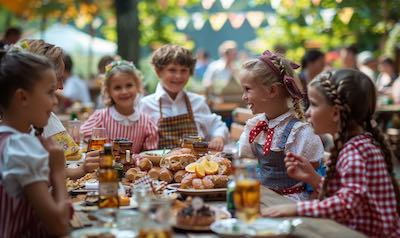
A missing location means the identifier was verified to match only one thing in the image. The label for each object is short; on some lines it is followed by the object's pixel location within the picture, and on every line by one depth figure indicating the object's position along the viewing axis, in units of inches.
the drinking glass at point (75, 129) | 311.8
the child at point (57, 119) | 249.5
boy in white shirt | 337.4
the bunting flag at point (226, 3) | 702.3
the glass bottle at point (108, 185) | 162.9
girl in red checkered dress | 160.6
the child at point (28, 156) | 147.2
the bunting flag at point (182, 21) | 966.5
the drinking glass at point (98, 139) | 241.6
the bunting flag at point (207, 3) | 811.0
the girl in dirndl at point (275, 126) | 231.3
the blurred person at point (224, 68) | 813.8
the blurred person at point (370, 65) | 779.0
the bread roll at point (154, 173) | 218.4
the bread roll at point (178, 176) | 215.5
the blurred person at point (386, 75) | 714.6
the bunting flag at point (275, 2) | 648.2
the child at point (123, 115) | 317.8
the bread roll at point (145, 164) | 233.0
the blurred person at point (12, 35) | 584.6
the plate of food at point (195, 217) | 154.2
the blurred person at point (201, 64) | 1043.3
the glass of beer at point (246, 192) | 145.5
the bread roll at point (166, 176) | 216.4
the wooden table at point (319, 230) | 147.2
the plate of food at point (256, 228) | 143.1
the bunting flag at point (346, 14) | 691.8
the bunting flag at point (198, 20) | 967.0
